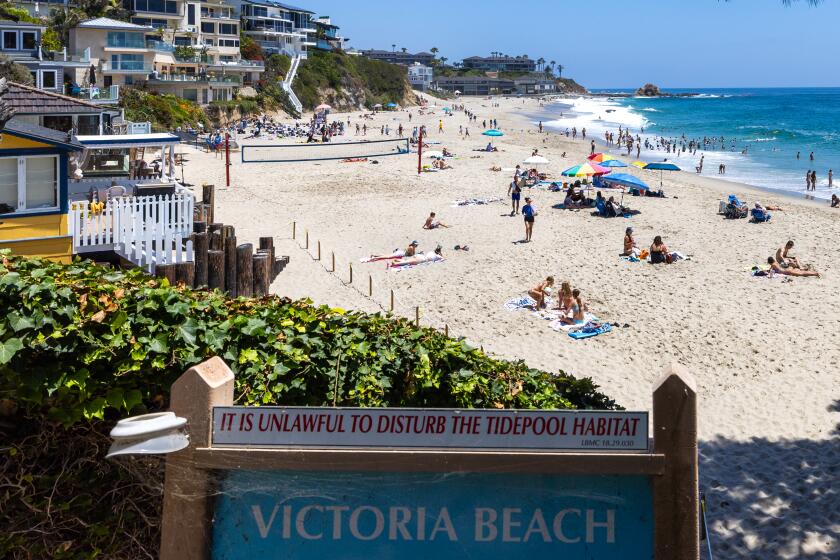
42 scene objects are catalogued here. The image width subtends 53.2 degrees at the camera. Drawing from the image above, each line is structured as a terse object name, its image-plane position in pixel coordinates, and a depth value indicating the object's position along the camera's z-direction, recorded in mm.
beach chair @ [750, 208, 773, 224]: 26750
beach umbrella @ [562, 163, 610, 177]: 29562
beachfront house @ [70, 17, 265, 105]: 59219
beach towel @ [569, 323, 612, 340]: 14953
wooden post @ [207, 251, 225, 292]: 12523
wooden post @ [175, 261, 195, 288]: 11891
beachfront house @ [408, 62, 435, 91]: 180375
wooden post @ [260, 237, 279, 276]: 15742
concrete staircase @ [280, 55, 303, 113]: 89312
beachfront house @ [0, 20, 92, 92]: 43688
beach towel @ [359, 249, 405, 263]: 20333
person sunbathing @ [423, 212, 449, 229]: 24484
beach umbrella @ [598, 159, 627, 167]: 31181
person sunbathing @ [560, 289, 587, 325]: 15523
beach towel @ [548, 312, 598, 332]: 15289
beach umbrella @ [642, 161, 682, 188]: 31595
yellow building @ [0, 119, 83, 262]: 10422
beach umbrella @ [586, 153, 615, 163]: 32250
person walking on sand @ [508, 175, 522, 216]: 26953
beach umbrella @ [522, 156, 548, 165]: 36625
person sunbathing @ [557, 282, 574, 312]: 15875
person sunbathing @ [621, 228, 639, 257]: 21047
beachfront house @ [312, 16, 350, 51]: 120375
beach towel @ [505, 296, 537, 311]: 16625
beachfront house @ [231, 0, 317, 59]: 102312
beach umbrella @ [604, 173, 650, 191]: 29969
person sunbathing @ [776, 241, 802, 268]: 19609
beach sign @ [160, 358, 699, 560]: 3838
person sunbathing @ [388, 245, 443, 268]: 19906
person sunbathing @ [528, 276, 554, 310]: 16391
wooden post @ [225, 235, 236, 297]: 12820
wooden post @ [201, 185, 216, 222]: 19827
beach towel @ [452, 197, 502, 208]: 29547
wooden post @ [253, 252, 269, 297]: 13023
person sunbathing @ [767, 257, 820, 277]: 19234
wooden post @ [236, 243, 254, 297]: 12880
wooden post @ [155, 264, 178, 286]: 11448
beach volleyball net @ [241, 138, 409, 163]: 43500
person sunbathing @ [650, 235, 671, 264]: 20172
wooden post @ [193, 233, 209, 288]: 12573
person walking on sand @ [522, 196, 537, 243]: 22875
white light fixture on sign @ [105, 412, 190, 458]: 3518
